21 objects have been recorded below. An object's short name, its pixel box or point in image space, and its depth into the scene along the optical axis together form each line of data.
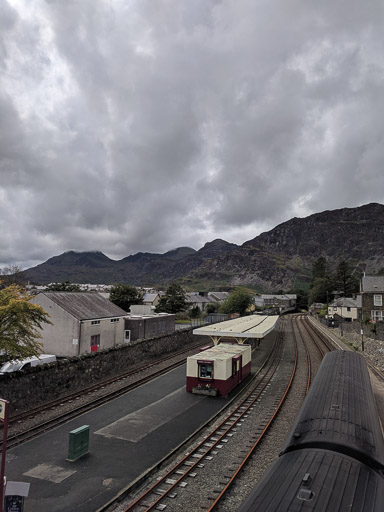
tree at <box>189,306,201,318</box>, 75.81
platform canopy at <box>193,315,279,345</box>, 28.13
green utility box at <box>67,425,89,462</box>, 11.89
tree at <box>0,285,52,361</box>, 17.33
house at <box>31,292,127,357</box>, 30.77
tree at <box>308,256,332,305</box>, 113.94
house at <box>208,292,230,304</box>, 121.85
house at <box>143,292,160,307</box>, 84.94
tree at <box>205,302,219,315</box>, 90.19
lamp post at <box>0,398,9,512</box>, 7.29
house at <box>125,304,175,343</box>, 39.56
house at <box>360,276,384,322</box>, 47.34
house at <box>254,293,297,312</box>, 124.25
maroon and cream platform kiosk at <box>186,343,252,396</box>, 20.01
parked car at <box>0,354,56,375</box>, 24.10
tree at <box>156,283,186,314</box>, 65.81
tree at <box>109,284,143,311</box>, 59.16
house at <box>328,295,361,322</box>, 67.12
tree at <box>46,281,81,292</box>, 68.91
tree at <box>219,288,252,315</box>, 77.31
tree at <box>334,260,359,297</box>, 108.69
